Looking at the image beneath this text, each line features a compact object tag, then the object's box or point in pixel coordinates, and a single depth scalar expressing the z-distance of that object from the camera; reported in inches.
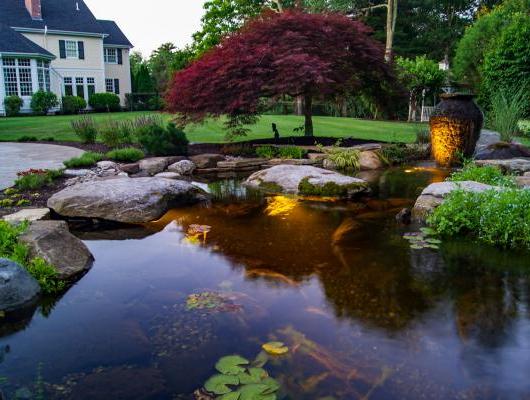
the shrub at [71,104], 1055.0
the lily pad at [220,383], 104.6
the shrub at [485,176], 266.4
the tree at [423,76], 817.5
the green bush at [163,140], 430.6
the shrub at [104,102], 1149.7
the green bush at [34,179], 290.2
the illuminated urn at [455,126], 406.9
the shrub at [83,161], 369.1
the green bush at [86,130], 511.2
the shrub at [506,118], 481.1
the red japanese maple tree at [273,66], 402.6
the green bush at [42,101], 983.0
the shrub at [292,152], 428.8
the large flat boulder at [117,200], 239.3
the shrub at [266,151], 437.7
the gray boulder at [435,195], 237.3
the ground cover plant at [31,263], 159.2
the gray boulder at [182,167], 383.2
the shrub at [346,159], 405.7
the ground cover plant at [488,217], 195.2
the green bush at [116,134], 467.5
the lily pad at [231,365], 111.1
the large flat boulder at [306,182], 292.7
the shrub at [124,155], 409.1
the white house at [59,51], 1021.2
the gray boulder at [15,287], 143.8
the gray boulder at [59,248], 167.6
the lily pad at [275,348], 119.7
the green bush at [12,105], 955.3
